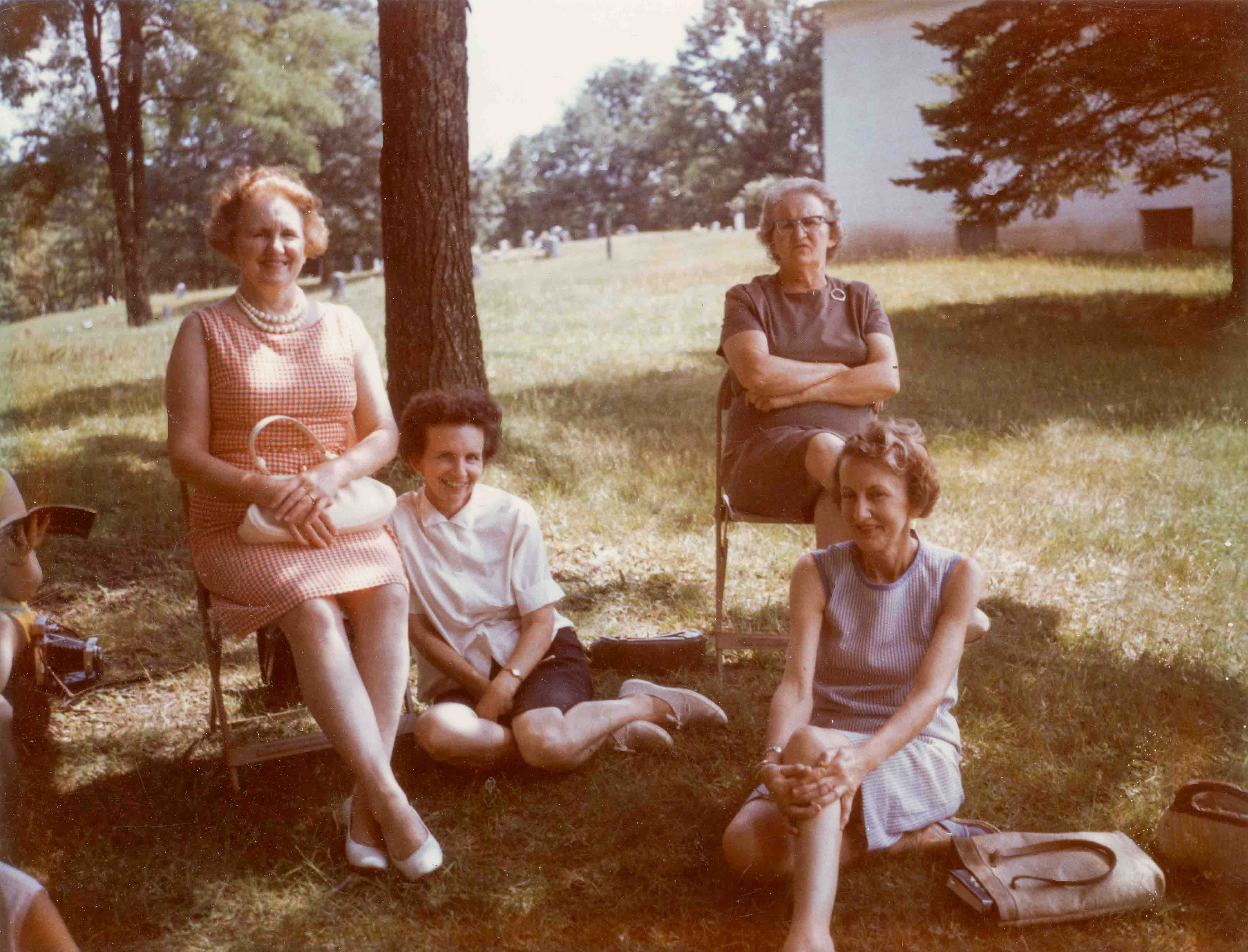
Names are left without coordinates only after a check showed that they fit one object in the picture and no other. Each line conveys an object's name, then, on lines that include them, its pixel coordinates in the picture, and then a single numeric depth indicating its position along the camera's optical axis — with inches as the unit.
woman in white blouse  130.0
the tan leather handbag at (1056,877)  100.7
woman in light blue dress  107.1
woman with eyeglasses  154.4
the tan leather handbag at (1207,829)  105.0
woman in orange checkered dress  114.7
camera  152.0
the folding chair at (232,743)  128.6
